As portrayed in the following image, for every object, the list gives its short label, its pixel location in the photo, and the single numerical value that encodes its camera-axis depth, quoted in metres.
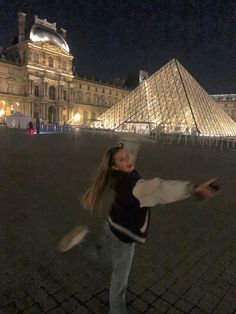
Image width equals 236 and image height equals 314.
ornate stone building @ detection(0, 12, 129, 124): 51.06
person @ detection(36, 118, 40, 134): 26.00
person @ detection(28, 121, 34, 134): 24.21
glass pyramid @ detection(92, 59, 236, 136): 27.95
